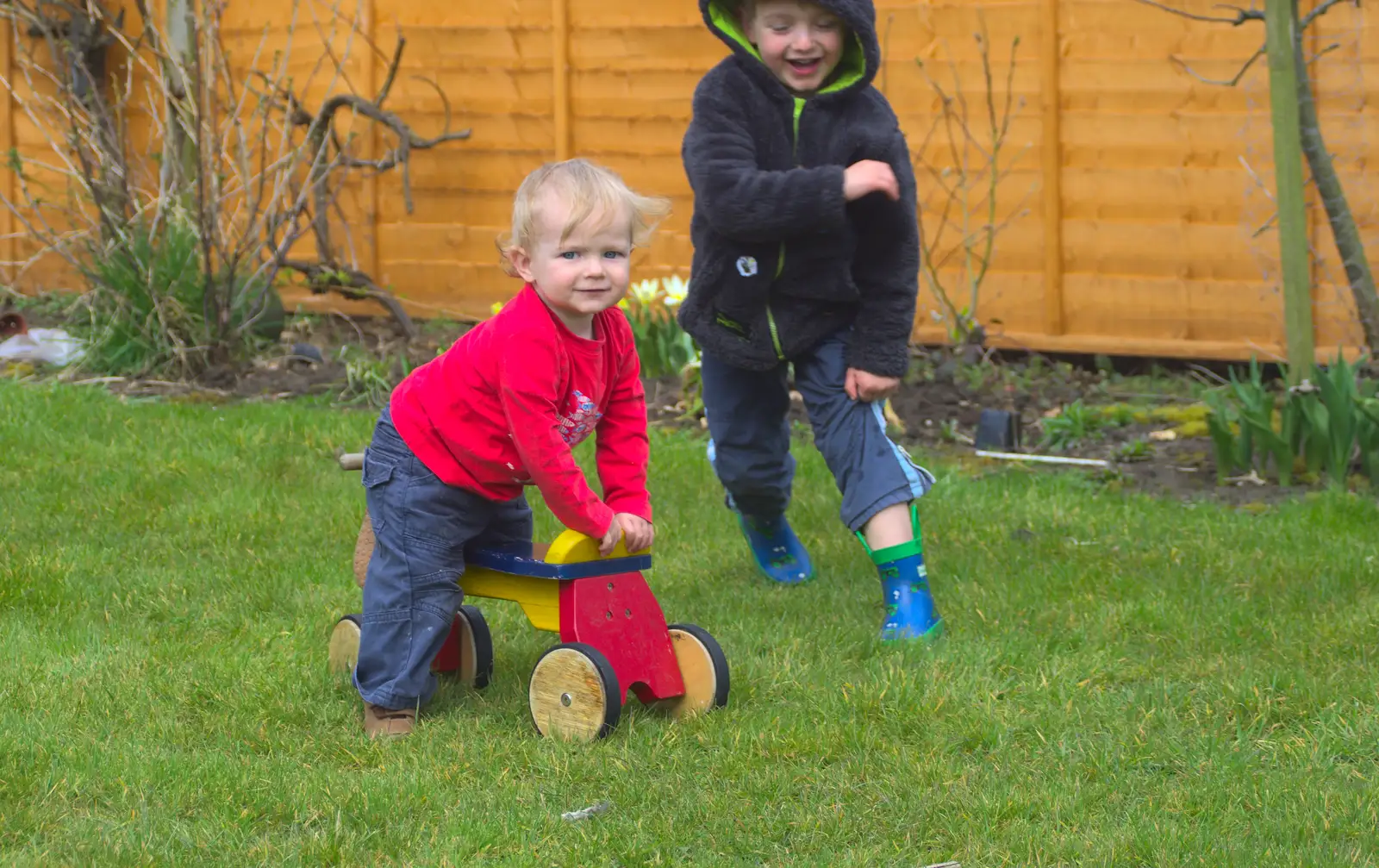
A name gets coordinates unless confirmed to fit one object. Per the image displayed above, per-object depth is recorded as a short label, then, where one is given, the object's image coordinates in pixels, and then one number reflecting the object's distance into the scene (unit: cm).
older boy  421
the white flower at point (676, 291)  724
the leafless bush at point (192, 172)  721
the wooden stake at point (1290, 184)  568
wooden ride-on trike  350
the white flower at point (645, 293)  746
